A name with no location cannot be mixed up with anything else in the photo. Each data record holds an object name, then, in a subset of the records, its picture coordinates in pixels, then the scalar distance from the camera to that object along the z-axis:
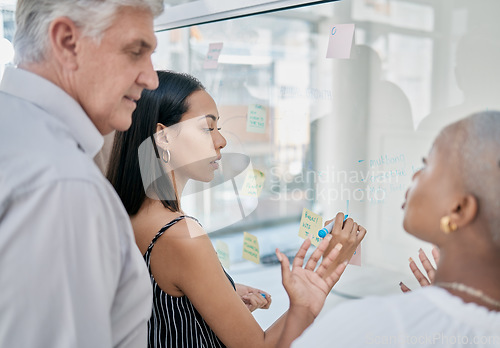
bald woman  0.67
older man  0.68
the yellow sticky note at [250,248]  1.84
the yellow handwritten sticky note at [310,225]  1.42
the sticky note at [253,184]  1.59
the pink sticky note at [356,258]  1.37
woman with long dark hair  1.05
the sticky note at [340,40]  1.35
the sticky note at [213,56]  1.88
